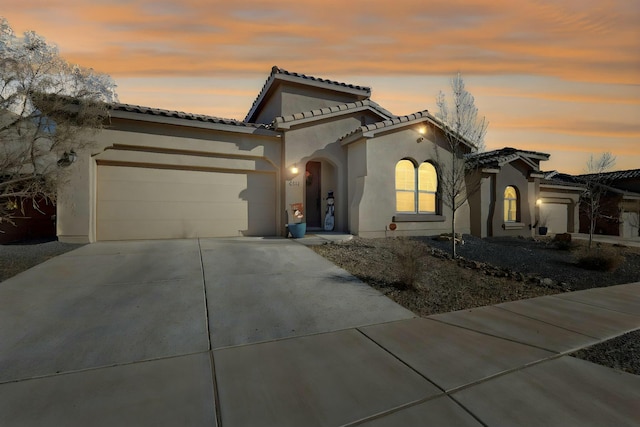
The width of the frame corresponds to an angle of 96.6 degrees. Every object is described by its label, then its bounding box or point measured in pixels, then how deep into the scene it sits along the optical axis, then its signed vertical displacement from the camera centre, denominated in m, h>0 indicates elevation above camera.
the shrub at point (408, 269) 5.80 -1.21
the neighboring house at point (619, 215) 21.50 -0.33
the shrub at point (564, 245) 11.16 -1.38
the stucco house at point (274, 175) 9.33 +1.37
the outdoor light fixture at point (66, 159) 8.48 +1.53
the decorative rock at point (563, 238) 12.15 -1.20
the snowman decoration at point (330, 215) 12.65 -0.20
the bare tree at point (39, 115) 6.63 +2.48
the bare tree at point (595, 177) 12.57 +1.73
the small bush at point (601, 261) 8.08 -1.45
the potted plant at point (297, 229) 10.34 -0.68
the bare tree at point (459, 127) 8.74 +2.70
